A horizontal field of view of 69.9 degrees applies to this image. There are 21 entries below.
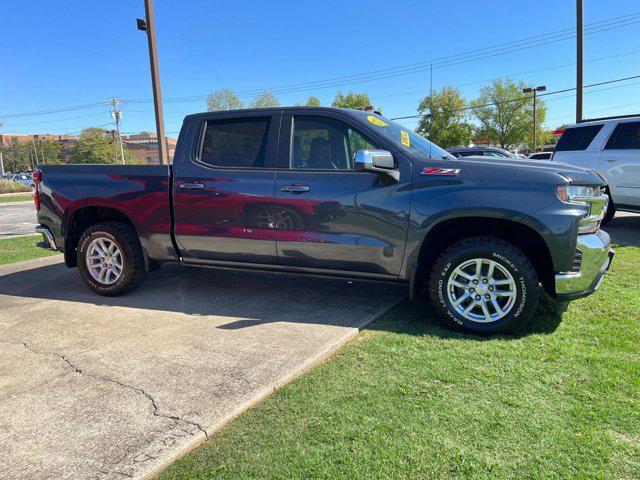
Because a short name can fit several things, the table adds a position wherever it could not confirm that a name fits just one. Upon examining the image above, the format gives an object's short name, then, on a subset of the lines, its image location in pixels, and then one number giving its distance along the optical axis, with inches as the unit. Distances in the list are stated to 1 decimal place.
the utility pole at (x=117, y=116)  2657.5
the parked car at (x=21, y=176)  2204.8
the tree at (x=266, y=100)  2140.7
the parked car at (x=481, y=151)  556.7
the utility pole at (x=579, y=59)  606.9
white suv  314.3
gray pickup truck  141.3
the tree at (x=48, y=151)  3991.1
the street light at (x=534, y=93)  2041.3
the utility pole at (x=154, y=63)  396.5
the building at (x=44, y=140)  4357.0
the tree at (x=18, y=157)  4069.9
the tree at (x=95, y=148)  3309.5
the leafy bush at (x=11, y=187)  1424.7
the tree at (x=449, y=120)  2438.5
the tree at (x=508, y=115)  2516.0
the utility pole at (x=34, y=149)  3961.6
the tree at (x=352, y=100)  2377.0
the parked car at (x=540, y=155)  904.5
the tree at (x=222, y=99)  2253.9
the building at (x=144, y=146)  4411.9
